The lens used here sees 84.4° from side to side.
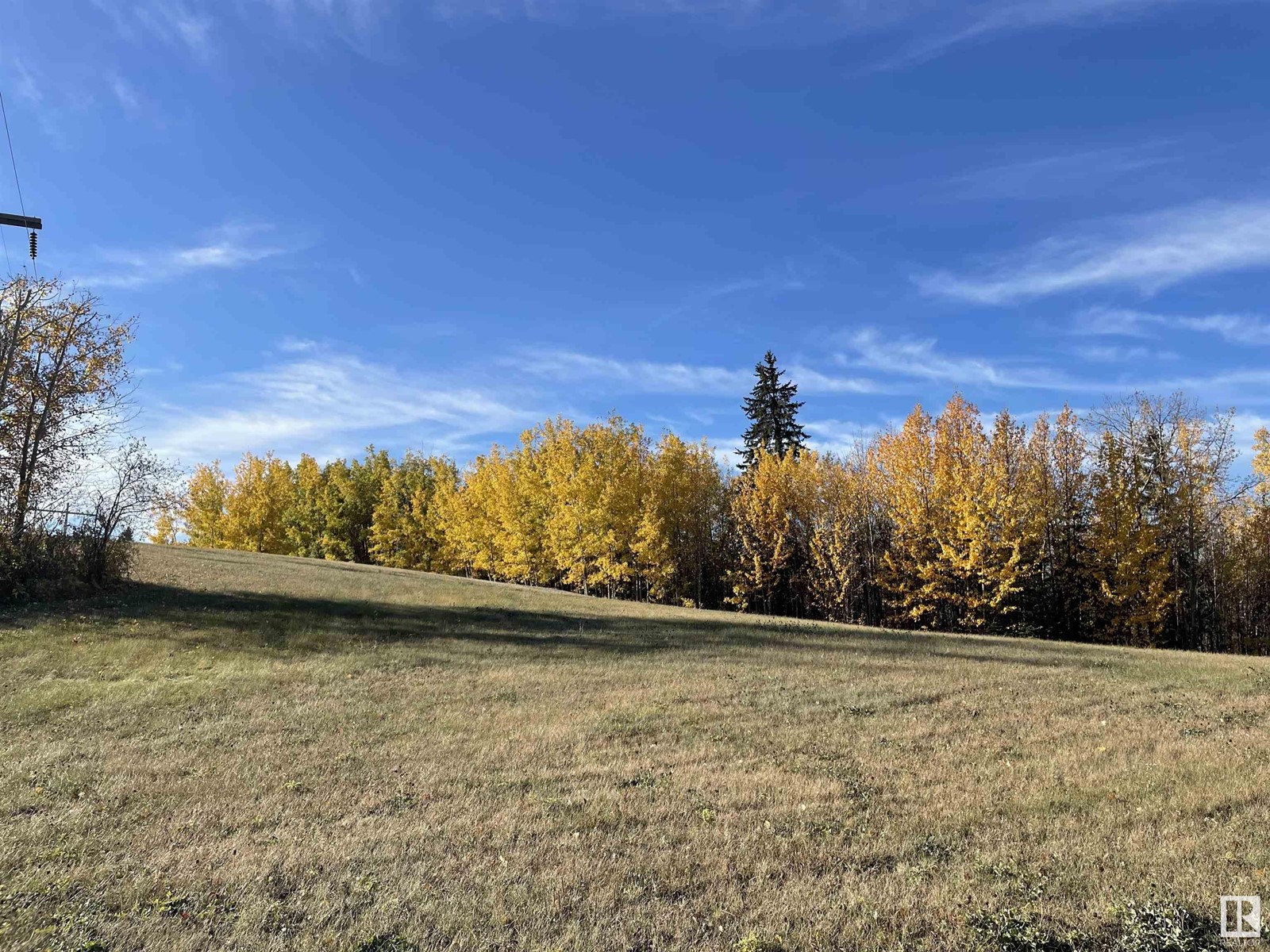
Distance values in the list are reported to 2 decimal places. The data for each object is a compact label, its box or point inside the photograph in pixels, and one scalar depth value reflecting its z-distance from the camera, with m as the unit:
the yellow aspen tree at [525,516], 47.38
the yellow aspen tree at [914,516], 39.25
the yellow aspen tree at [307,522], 69.25
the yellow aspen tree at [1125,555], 34.75
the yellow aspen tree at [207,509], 66.50
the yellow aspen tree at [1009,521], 35.94
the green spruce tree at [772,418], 59.34
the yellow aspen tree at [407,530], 64.50
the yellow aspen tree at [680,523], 43.47
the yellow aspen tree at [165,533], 54.16
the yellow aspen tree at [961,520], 36.41
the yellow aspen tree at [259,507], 67.06
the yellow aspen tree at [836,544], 43.44
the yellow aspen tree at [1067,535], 38.00
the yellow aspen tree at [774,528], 45.81
